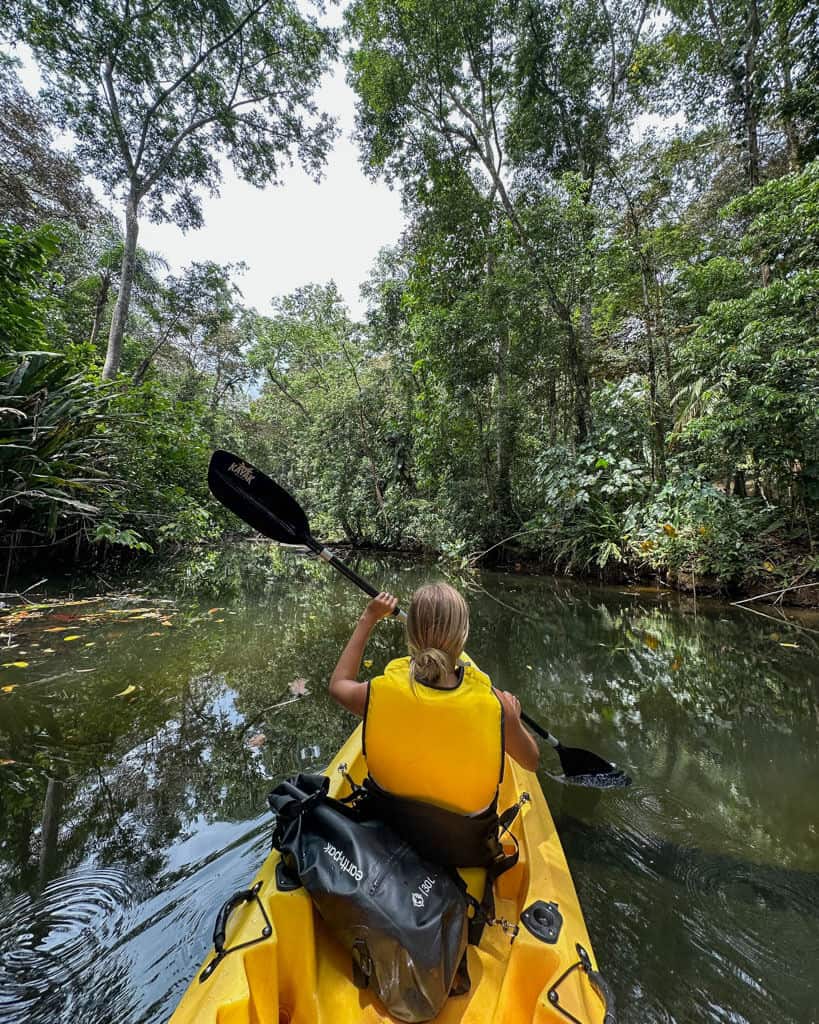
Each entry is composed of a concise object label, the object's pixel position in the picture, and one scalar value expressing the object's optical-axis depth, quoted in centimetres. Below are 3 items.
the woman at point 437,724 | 115
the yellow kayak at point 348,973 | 90
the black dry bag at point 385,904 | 98
